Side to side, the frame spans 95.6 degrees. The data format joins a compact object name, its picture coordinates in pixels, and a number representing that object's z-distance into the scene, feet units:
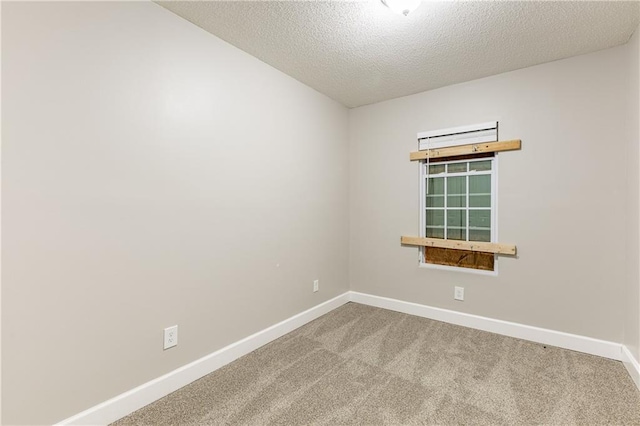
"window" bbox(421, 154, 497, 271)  9.17
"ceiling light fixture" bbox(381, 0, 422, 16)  5.35
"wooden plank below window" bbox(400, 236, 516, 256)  8.64
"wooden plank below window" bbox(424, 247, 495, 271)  9.26
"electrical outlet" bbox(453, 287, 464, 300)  9.54
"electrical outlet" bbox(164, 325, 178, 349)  6.07
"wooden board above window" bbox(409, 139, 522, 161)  8.54
